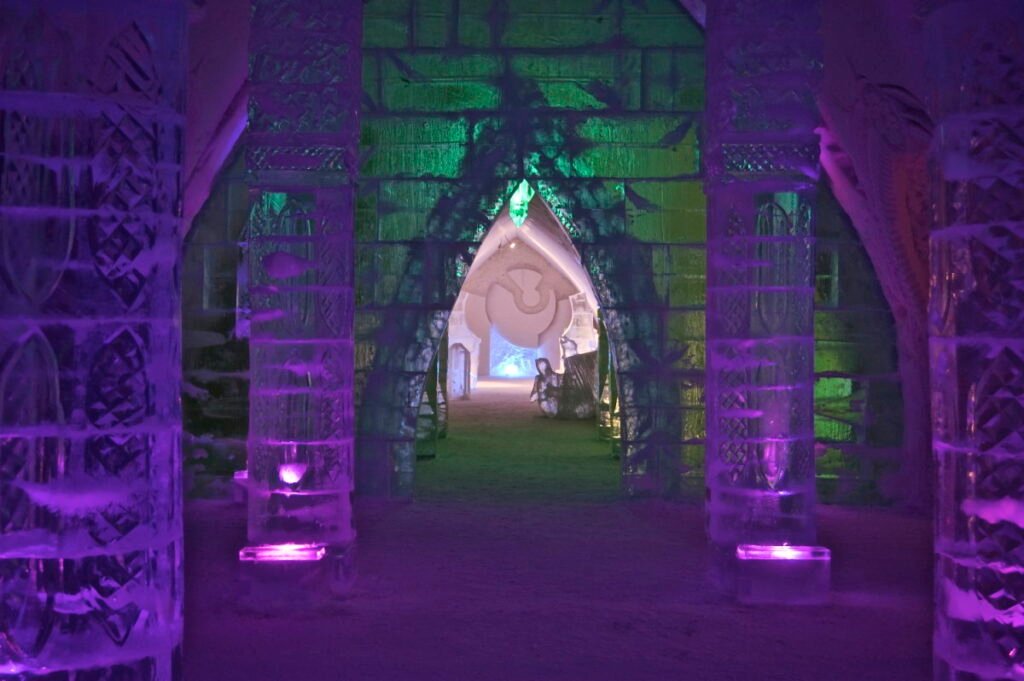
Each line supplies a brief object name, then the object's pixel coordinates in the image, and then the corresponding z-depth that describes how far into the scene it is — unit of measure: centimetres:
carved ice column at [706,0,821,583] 470
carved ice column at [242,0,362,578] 475
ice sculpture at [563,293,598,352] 1595
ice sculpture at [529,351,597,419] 1330
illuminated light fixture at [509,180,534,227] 757
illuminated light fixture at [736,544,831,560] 469
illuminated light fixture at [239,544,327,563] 468
